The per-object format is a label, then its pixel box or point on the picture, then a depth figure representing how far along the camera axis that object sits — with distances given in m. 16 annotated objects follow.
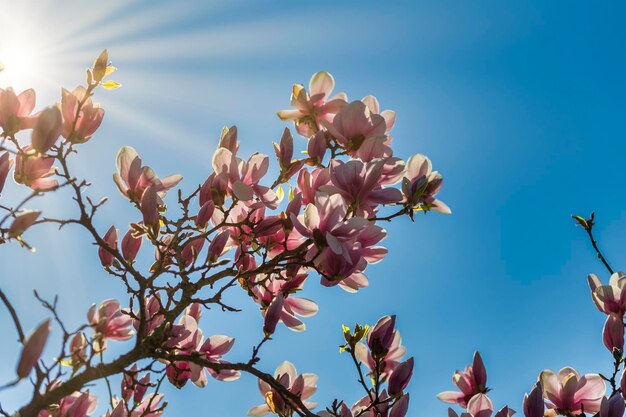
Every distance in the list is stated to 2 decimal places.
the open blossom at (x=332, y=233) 1.59
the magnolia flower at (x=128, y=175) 1.88
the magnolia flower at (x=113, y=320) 1.84
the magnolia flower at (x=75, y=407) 1.80
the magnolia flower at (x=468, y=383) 2.23
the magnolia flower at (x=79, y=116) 1.76
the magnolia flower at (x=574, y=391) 2.17
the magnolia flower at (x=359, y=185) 1.71
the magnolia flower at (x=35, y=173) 1.75
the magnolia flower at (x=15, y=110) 1.69
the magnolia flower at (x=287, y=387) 2.04
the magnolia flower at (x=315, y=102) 2.10
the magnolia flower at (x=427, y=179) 2.00
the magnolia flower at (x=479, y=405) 2.12
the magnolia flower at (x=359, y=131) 1.91
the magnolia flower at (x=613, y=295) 2.18
